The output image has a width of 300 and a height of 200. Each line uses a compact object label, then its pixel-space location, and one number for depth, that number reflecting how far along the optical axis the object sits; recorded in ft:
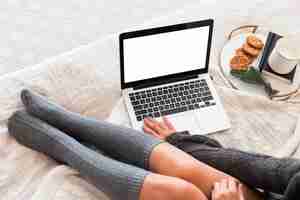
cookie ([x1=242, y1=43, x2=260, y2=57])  3.75
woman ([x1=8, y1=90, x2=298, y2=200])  2.85
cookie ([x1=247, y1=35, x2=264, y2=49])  3.76
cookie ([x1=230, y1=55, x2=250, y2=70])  3.69
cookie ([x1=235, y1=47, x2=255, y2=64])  3.76
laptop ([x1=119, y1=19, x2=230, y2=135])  3.37
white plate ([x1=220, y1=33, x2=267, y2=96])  3.67
